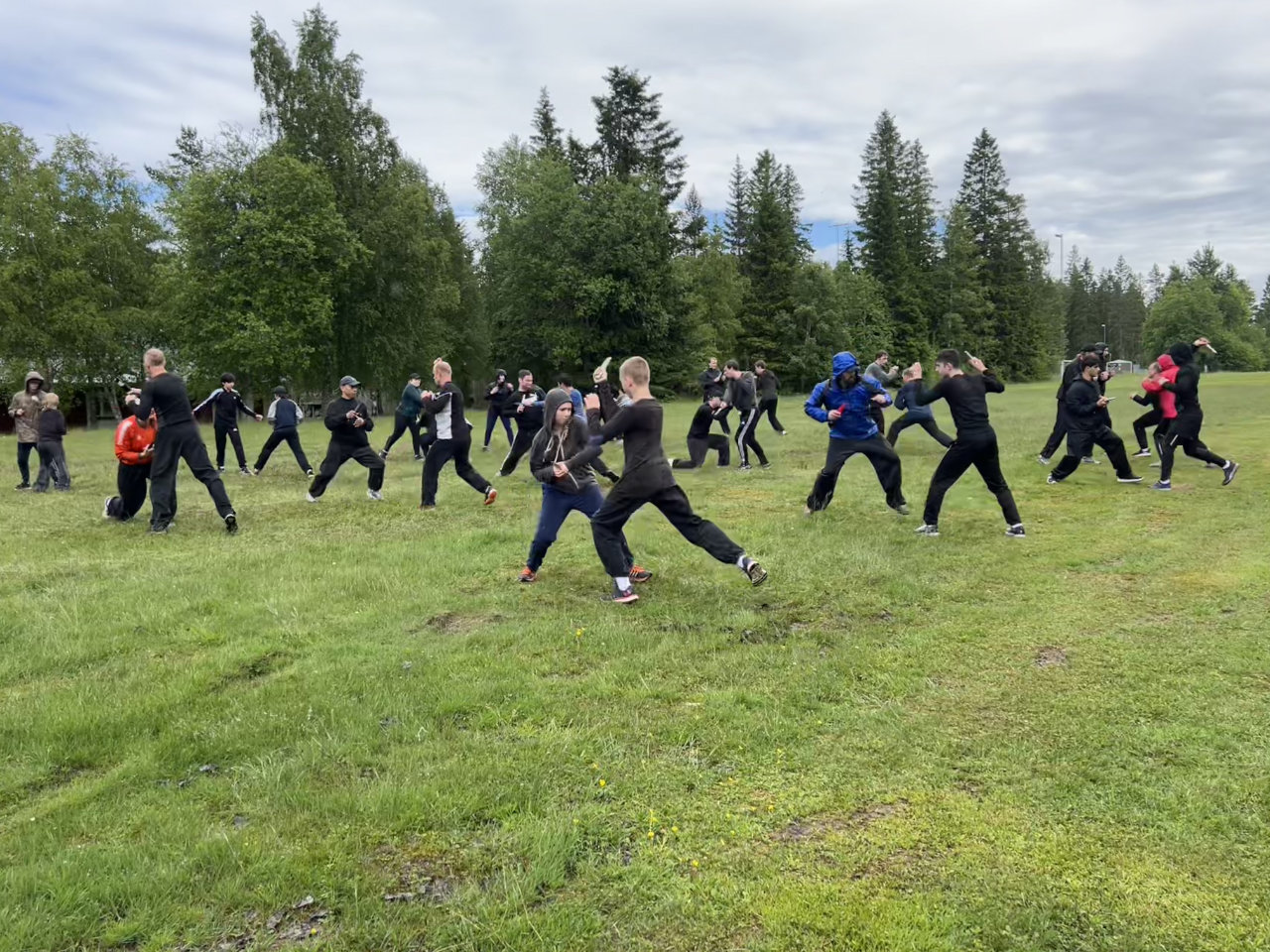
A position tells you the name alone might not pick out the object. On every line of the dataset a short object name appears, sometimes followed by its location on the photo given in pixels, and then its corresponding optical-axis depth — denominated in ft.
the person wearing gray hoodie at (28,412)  45.34
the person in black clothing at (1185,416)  39.06
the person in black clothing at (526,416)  46.03
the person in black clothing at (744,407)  48.37
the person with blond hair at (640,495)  22.35
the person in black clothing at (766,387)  59.31
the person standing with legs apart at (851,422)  33.30
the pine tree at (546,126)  172.14
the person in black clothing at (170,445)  32.04
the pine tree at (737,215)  209.36
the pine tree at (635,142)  159.43
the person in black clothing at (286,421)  49.55
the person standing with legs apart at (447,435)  37.99
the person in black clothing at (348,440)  39.50
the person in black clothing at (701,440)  49.96
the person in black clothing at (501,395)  57.41
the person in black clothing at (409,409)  54.24
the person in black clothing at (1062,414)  43.21
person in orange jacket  33.55
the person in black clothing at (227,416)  49.80
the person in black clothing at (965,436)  29.14
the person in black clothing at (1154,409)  40.68
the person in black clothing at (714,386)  51.16
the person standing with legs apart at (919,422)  48.60
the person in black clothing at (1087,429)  40.45
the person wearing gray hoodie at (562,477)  24.12
